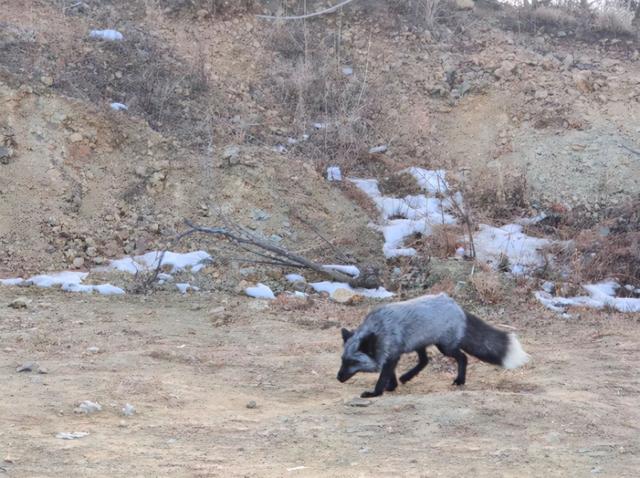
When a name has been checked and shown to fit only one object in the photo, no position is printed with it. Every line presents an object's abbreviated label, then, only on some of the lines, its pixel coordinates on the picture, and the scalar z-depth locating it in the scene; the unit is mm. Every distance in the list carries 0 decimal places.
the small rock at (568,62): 18156
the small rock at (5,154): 13328
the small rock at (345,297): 11844
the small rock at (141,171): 13859
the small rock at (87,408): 6879
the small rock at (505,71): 17625
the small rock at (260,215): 13695
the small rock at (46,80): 14531
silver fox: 7887
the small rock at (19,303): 10672
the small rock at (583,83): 17406
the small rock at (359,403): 7383
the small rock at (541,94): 17156
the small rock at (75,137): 13898
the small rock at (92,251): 12469
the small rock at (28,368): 8078
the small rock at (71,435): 6212
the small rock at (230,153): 14312
